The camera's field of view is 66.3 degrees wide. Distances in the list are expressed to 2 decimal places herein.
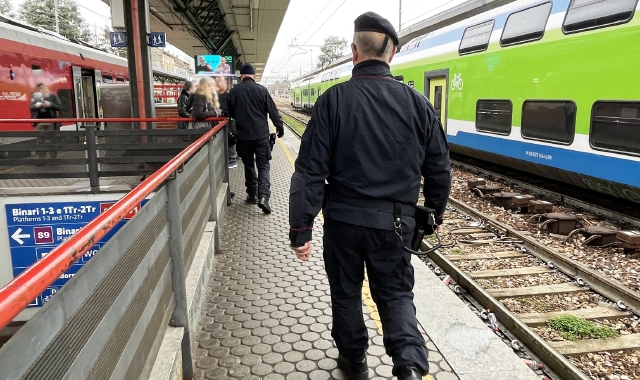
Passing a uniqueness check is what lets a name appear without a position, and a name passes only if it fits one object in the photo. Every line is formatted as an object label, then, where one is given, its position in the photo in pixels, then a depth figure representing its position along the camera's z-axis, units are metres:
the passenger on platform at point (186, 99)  8.74
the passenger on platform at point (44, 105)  11.13
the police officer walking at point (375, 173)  2.43
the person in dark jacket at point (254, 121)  6.37
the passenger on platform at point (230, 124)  9.00
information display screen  16.95
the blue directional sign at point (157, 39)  9.00
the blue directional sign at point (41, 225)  4.96
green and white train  6.04
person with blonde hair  7.46
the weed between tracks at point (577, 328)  3.63
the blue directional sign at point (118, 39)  8.87
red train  10.27
